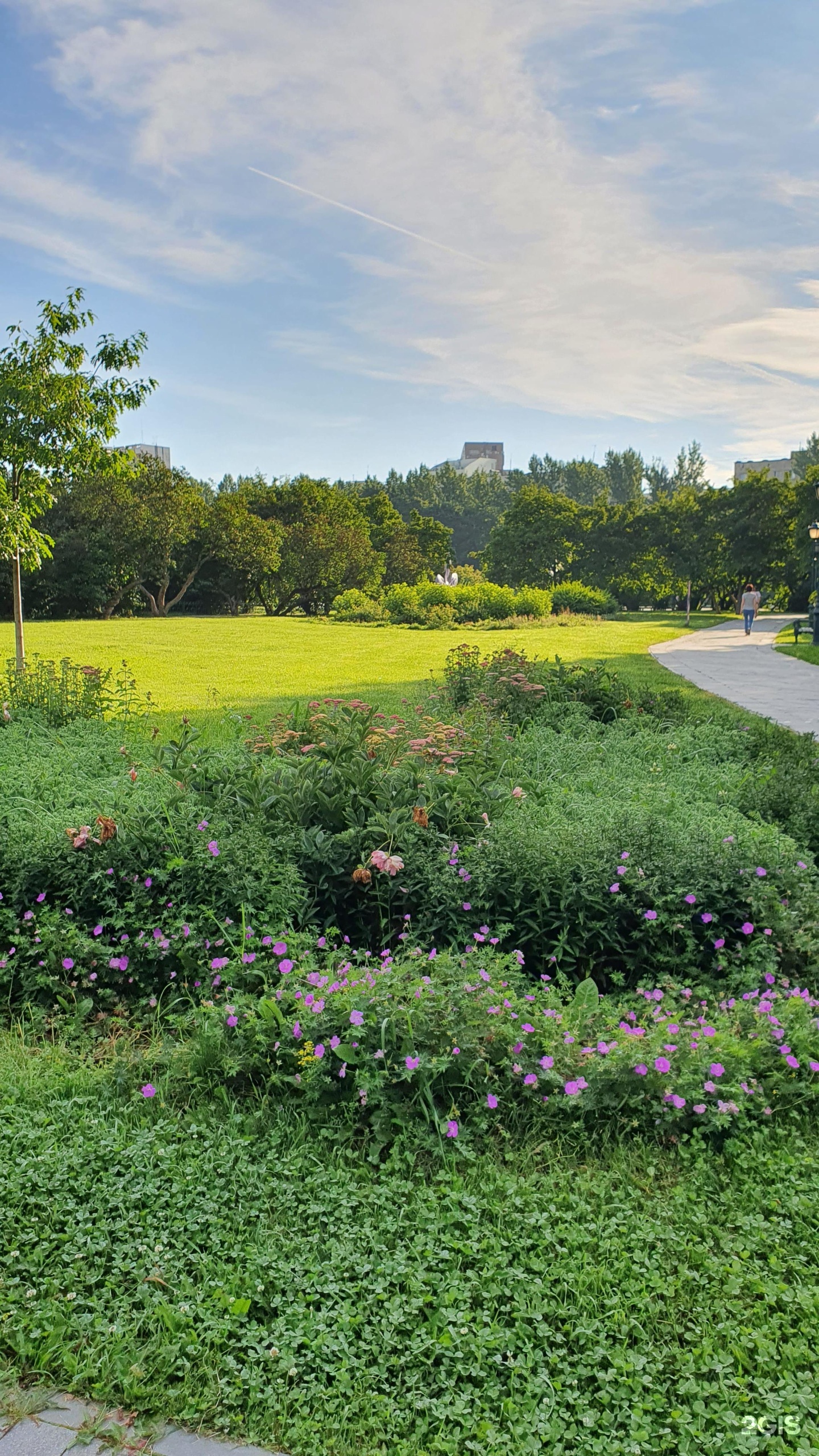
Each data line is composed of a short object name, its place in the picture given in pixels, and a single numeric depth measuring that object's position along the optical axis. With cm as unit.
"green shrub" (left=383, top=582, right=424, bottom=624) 2959
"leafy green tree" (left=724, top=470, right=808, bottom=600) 3906
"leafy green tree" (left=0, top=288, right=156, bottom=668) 909
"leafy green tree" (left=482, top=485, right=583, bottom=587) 4556
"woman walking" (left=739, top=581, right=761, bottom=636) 2566
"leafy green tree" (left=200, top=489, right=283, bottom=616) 3672
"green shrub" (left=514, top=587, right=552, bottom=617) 3038
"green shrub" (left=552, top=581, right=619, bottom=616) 3500
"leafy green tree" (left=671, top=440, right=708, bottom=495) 10606
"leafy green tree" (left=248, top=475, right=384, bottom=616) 3969
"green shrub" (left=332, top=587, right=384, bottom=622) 3175
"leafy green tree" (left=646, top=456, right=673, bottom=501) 10419
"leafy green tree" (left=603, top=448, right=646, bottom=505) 9956
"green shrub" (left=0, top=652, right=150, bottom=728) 715
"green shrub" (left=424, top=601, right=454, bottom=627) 2798
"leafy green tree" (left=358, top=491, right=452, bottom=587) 4662
